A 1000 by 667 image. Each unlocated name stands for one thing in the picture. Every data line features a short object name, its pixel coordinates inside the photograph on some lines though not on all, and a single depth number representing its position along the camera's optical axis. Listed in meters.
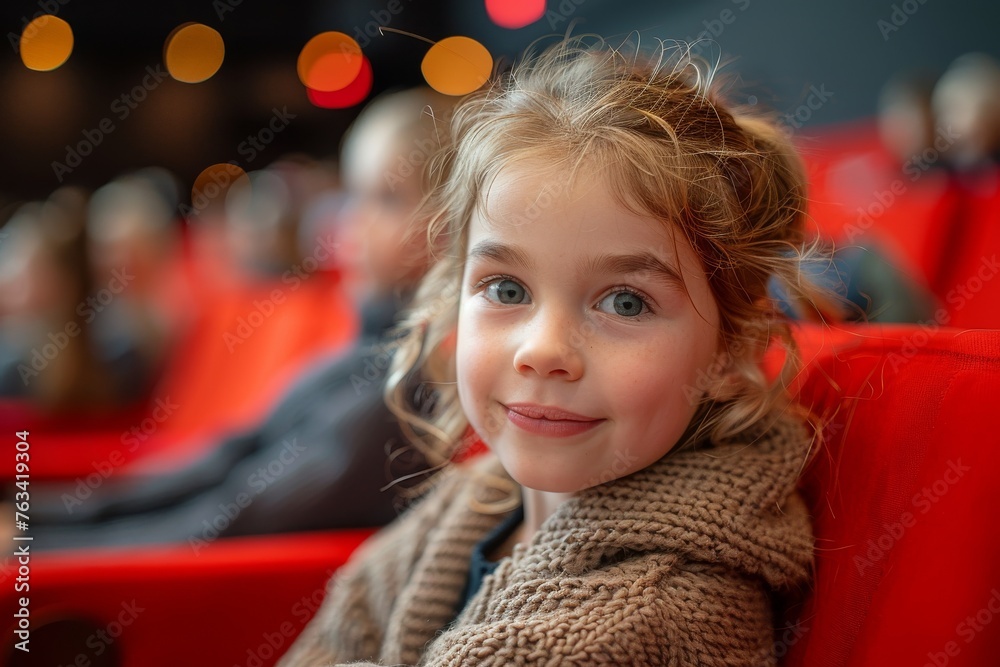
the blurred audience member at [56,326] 2.33
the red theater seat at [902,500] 0.66
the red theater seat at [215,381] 2.04
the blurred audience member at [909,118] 2.07
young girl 0.69
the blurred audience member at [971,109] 1.88
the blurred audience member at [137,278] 2.75
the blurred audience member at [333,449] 1.32
